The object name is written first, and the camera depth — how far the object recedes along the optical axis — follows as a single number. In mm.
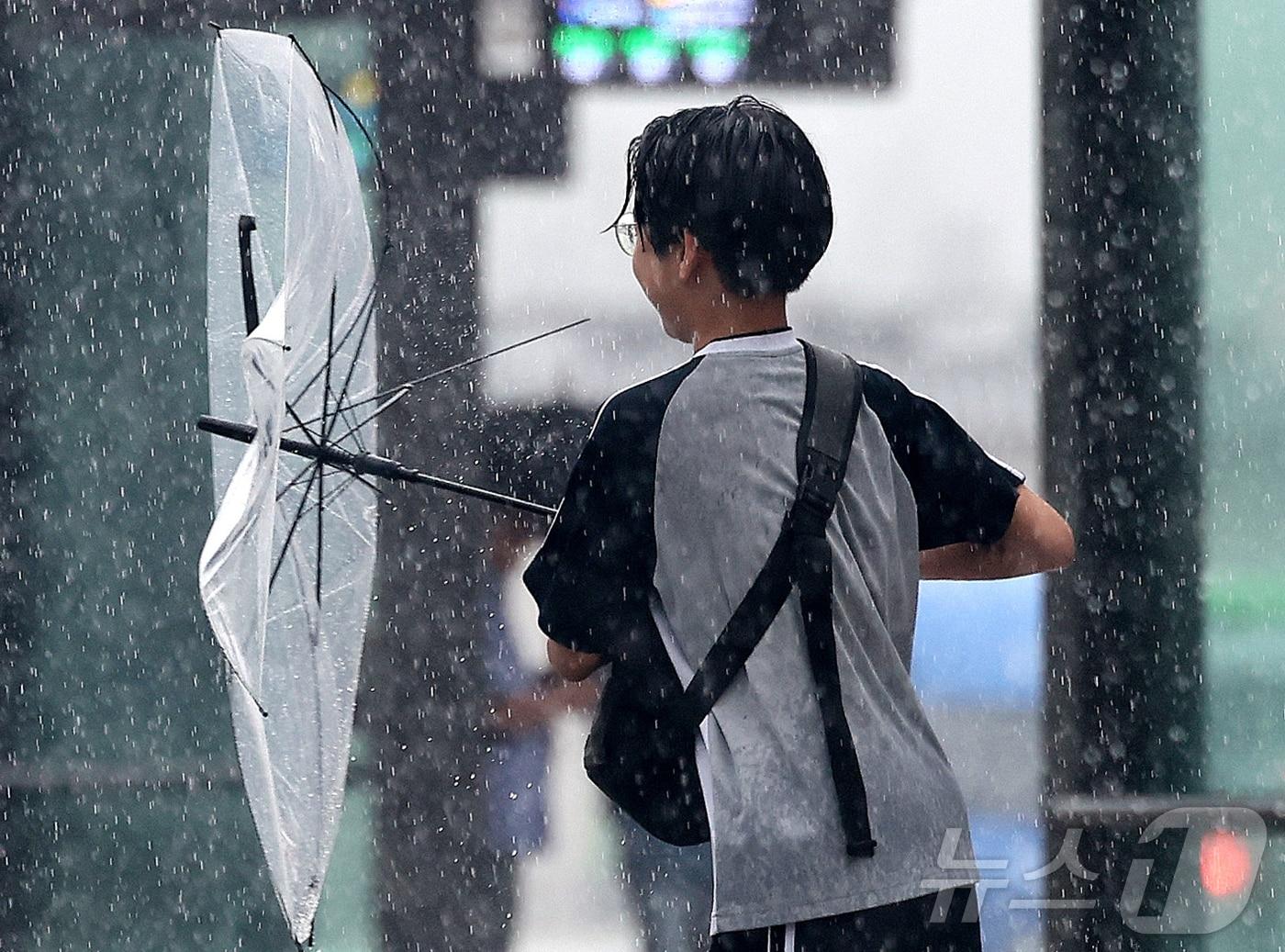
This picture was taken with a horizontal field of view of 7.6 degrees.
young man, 10717
